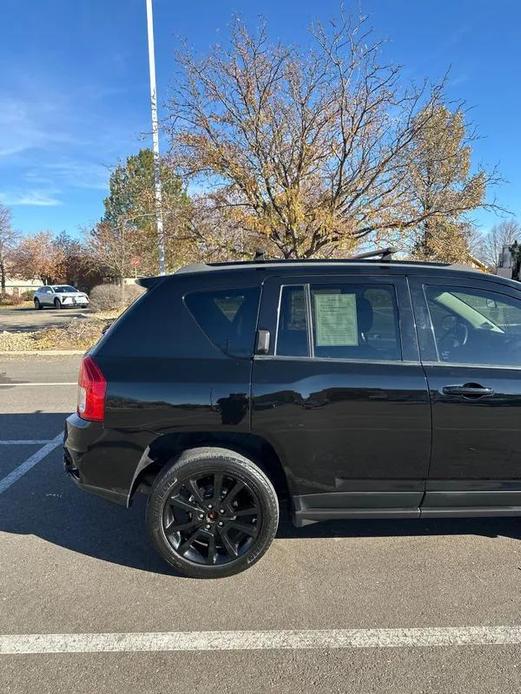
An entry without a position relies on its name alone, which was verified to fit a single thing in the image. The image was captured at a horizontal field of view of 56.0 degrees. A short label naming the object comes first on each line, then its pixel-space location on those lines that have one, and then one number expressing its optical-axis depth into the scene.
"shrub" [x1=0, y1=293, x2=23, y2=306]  40.88
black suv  2.82
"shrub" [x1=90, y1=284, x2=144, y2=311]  25.09
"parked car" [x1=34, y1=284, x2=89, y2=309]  34.31
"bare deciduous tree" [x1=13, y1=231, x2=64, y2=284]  48.84
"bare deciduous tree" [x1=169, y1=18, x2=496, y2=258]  11.23
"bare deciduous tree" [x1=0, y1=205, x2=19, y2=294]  42.72
